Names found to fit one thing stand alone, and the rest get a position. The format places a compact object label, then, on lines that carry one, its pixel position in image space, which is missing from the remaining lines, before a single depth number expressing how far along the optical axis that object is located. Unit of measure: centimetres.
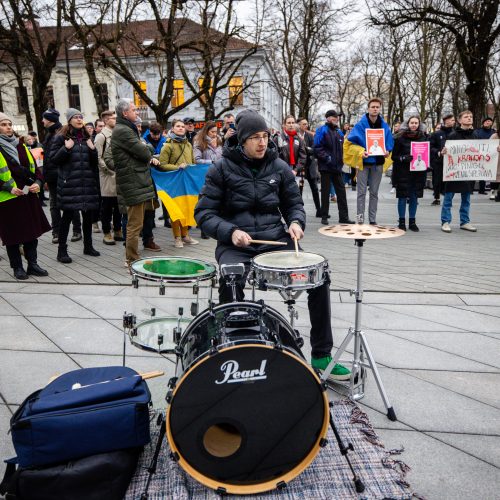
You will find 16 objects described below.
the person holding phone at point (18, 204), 603
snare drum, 282
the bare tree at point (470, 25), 1372
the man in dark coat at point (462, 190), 901
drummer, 353
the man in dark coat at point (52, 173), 768
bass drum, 227
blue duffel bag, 238
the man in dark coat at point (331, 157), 959
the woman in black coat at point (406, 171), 903
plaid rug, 246
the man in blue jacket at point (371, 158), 870
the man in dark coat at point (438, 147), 1168
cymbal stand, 314
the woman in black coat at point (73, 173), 703
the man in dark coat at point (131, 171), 644
